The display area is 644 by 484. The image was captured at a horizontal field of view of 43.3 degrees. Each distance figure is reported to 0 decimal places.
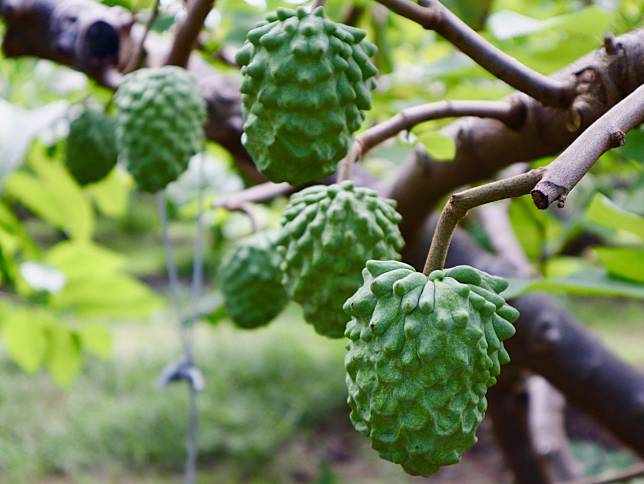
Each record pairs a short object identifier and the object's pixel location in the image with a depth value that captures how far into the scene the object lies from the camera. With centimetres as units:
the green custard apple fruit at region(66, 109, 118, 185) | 107
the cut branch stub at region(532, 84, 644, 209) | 38
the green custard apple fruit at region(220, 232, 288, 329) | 95
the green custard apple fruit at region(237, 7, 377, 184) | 57
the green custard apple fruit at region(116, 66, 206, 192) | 81
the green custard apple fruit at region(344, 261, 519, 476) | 48
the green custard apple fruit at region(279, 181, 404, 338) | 65
